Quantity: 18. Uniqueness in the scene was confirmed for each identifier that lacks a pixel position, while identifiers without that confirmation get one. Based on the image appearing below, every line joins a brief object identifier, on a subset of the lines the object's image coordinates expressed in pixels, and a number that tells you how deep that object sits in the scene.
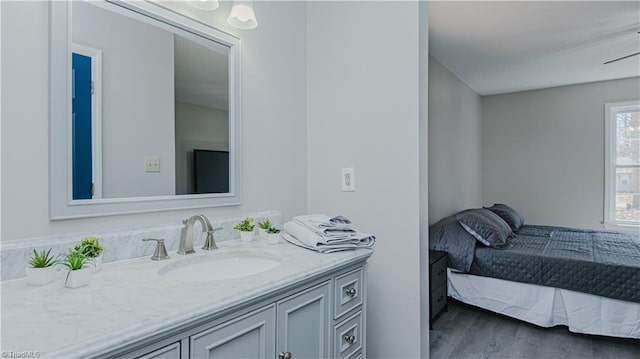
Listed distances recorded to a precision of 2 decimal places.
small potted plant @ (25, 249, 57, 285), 0.92
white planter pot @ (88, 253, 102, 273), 1.03
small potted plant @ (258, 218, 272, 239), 1.56
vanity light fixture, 1.45
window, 4.68
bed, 2.57
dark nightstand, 2.73
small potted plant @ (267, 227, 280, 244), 1.53
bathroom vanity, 0.67
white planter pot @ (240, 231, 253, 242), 1.56
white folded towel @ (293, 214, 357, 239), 1.42
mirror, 1.08
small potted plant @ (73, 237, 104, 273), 1.01
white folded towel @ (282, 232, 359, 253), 1.37
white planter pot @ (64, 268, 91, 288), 0.90
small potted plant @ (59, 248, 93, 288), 0.90
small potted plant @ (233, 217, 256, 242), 1.57
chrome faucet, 1.32
